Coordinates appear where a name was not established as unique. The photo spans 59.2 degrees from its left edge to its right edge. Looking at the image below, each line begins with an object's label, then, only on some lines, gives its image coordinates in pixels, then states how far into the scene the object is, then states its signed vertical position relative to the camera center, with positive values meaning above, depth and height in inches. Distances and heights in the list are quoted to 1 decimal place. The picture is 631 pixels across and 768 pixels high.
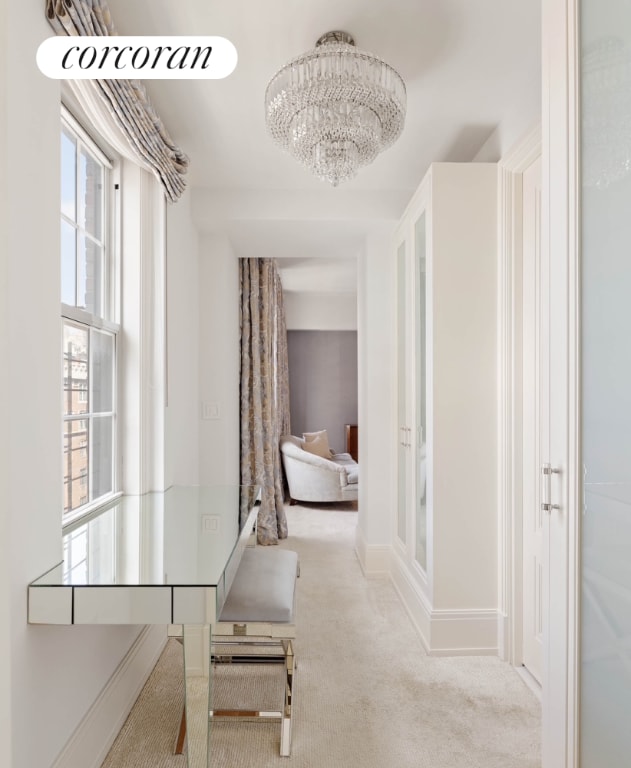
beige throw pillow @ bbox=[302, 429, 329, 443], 256.7 -22.8
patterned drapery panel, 179.6 -4.3
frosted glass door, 41.1 +0.3
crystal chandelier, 75.3 +39.8
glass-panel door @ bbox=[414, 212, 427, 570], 109.4 -1.2
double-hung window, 77.7 +9.4
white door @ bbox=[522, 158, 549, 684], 90.8 -5.5
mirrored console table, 51.0 -18.9
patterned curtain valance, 58.4 +38.4
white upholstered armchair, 225.6 -37.7
